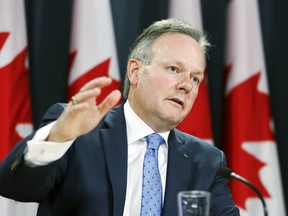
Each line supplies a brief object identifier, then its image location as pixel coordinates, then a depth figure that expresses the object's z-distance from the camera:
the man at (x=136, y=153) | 3.54
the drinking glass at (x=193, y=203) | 2.82
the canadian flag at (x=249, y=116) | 6.01
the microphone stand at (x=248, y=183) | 3.27
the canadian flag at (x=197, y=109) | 6.03
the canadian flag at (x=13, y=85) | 5.52
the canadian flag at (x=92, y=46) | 5.83
